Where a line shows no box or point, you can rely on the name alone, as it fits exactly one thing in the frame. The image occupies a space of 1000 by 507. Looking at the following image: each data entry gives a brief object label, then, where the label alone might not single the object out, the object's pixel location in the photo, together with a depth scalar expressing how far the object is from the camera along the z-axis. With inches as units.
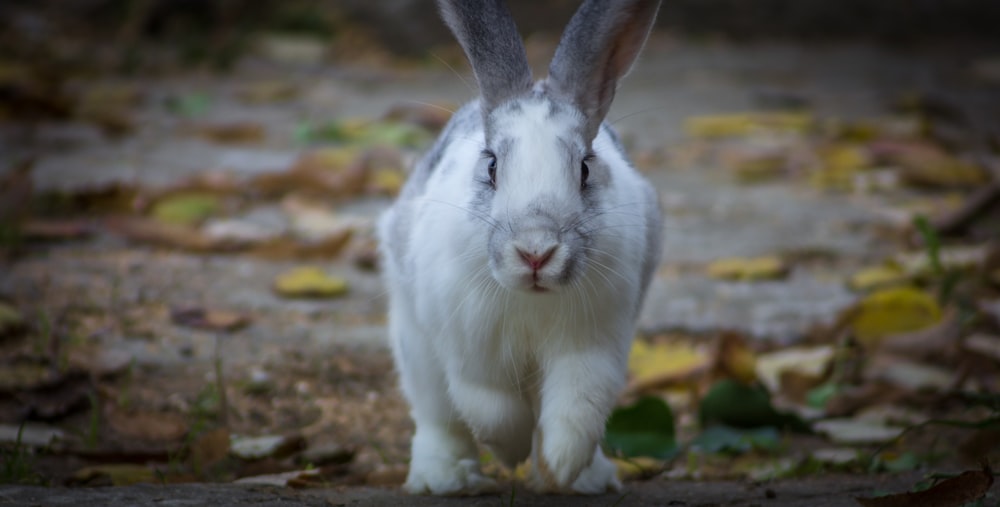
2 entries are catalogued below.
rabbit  221.6
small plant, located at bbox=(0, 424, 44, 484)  231.8
